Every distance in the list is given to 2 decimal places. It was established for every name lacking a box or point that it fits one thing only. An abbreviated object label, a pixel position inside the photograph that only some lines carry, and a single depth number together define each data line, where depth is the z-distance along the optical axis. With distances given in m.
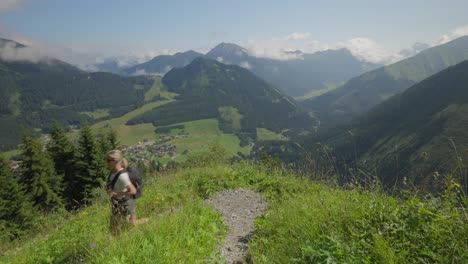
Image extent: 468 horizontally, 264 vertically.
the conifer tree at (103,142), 31.00
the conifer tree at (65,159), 29.47
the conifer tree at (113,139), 32.56
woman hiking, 6.12
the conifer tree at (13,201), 22.98
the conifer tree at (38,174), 27.03
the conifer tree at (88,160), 27.89
